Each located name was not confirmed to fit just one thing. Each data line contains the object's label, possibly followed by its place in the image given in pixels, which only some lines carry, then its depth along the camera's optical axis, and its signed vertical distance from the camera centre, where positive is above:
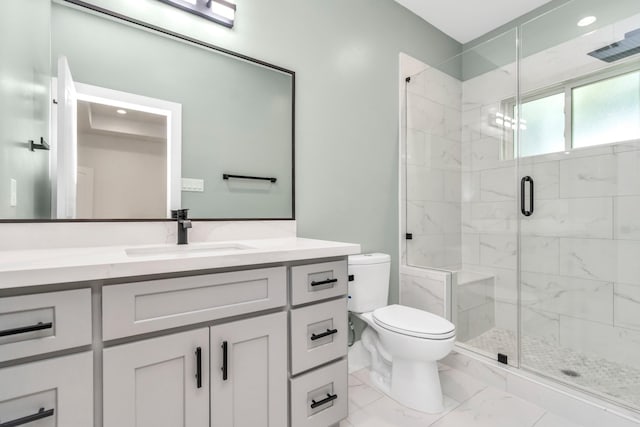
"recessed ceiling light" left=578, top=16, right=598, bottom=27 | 2.04 +1.31
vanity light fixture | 1.44 +1.00
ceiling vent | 1.83 +1.03
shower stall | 1.88 +0.14
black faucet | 1.34 -0.06
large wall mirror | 1.13 +0.40
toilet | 1.51 -0.64
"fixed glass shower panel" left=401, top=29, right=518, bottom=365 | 2.26 +0.23
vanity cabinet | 0.75 -0.42
